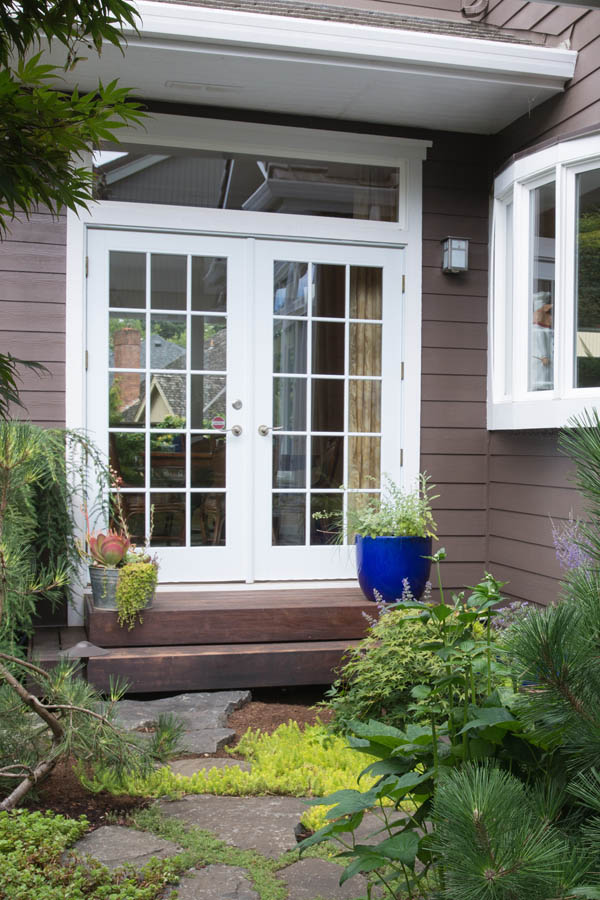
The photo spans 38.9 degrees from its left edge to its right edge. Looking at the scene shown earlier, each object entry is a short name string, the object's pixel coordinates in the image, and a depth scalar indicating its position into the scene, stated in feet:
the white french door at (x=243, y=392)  14.92
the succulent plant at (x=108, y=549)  12.93
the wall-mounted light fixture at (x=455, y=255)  15.78
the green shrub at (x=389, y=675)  10.52
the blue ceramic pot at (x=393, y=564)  13.55
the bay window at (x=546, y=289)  13.20
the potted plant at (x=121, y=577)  12.60
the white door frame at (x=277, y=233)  14.42
